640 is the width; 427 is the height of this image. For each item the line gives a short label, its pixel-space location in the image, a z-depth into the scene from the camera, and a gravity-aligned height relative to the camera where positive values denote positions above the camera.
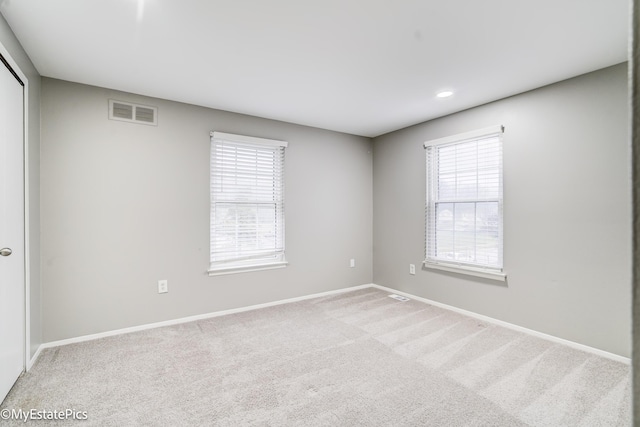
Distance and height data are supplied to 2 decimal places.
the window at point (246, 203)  3.71 +0.12
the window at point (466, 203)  3.44 +0.11
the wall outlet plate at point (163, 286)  3.34 -0.77
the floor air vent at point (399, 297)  4.26 -1.16
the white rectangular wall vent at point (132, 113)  3.11 +1.02
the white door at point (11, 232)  2.01 -0.12
